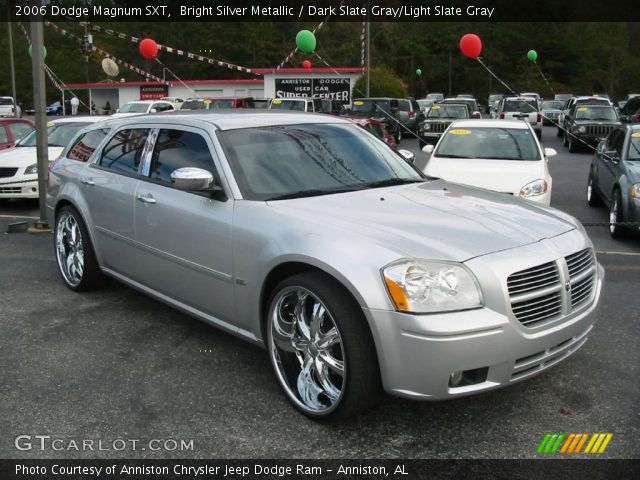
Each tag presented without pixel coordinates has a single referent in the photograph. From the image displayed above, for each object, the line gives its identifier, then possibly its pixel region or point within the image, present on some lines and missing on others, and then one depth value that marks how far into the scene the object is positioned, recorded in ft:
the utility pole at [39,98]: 28.53
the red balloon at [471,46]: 59.57
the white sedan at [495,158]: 28.63
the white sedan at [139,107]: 90.33
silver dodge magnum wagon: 10.28
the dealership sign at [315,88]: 101.96
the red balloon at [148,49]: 71.31
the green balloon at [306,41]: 74.90
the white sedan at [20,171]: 34.58
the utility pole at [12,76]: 85.40
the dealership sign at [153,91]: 146.30
